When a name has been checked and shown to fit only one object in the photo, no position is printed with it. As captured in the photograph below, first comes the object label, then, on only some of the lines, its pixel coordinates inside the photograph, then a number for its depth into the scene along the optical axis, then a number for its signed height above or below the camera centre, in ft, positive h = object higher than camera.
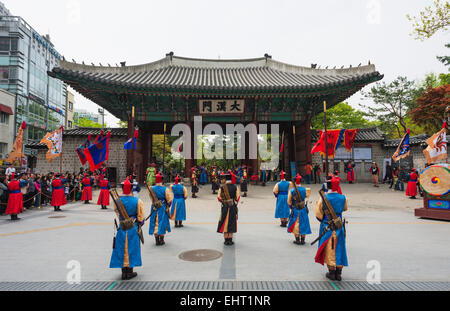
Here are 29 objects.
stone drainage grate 11.86 -5.79
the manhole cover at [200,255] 16.11 -5.98
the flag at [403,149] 38.47 +2.36
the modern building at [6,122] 86.17 +14.78
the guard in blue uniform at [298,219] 19.44 -4.23
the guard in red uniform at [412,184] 42.55 -3.37
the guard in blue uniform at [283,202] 24.79 -3.71
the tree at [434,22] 36.60 +20.81
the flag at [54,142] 42.50 +3.81
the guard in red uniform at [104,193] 36.12 -4.00
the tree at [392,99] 100.42 +26.48
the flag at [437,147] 31.70 +2.17
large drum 27.58 -2.97
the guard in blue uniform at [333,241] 12.98 -4.00
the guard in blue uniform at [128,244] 13.32 -4.24
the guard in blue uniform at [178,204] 25.07 -3.92
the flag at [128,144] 48.74 +3.88
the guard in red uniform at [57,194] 35.17 -4.04
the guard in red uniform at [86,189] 41.57 -3.96
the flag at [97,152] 36.64 +1.82
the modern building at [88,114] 386.81 +79.18
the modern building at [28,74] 96.37 +36.99
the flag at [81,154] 38.72 +1.67
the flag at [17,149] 43.04 +2.73
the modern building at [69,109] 144.81 +32.47
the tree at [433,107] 66.39 +15.29
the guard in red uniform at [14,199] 29.40 -4.10
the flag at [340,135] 51.27 +5.87
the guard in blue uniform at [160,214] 19.77 -3.96
